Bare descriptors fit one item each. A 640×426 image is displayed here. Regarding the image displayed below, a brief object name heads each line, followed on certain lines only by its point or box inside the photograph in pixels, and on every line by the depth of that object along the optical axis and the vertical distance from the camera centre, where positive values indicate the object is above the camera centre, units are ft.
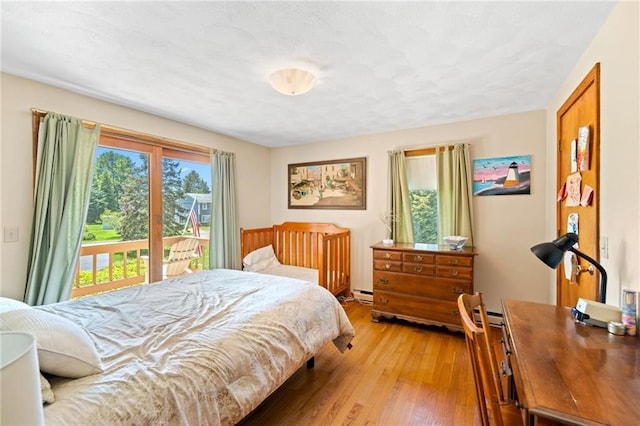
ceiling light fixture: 6.53 +3.08
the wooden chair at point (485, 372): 3.12 -2.03
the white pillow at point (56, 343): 3.35 -1.69
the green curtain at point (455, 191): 10.32 +0.61
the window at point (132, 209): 8.78 +0.05
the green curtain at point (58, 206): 7.26 +0.14
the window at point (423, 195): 11.43 +0.54
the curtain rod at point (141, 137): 8.18 +2.57
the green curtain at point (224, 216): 11.77 -0.30
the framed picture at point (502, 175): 9.69 +1.14
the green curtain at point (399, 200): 11.53 +0.34
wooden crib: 11.83 -1.80
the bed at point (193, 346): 3.44 -2.22
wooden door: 5.29 +0.65
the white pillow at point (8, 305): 5.08 -1.78
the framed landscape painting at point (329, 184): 12.89 +1.18
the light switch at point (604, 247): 4.93 -0.75
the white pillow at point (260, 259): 12.58 -2.37
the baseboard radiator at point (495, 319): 10.16 -4.12
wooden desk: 2.45 -1.79
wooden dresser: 9.26 -2.60
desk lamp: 4.08 -1.34
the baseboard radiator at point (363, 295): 12.75 -4.04
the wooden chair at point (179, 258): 10.53 -1.91
